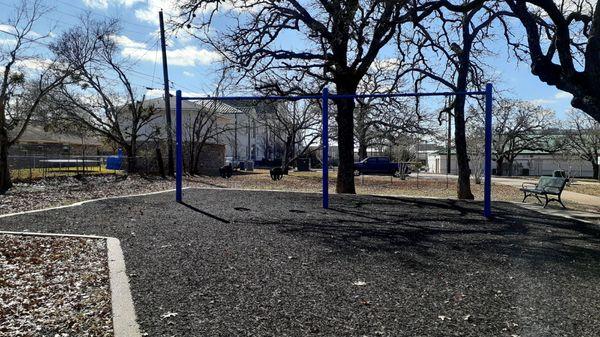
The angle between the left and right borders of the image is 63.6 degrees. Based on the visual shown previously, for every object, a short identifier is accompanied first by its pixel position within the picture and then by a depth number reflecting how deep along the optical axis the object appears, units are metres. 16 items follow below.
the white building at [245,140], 47.66
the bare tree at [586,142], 52.81
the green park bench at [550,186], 12.63
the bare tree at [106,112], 26.62
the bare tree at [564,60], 8.10
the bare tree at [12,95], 16.81
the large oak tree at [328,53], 14.12
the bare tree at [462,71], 14.02
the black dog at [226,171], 27.69
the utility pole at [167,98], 24.81
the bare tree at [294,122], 35.56
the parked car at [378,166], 42.34
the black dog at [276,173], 26.25
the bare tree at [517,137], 53.41
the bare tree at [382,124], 31.39
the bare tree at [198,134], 30.56
